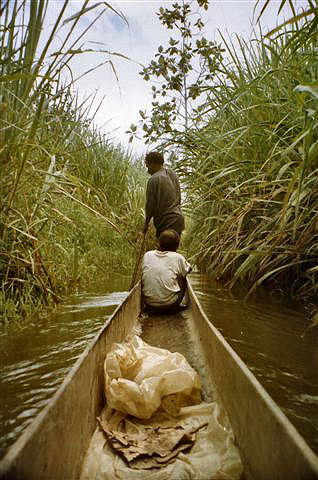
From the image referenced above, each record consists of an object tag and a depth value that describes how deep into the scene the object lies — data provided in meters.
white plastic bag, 1.45
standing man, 4.96
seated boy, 3.33
